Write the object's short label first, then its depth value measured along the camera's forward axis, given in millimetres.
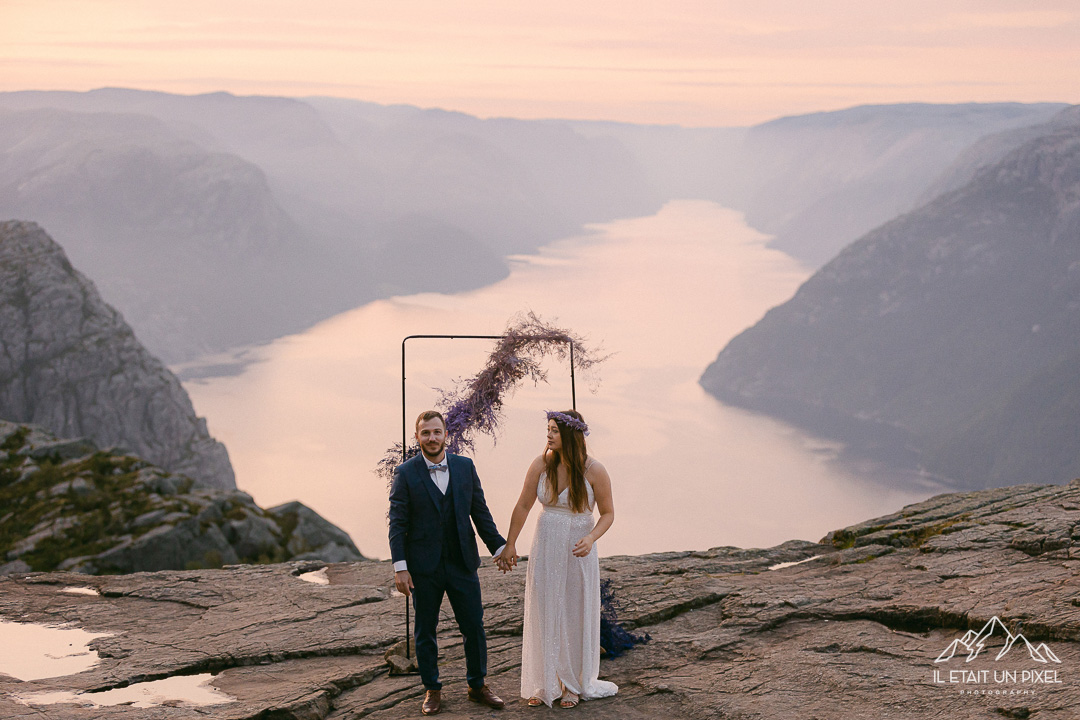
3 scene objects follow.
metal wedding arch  9591
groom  8047
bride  8195
